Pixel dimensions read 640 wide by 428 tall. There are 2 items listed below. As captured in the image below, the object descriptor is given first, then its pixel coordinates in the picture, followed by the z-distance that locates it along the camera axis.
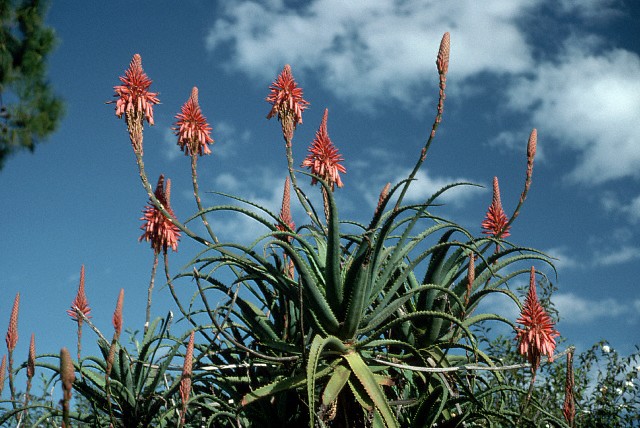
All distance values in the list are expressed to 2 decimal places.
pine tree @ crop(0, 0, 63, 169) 9.60
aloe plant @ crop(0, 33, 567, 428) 3.65
